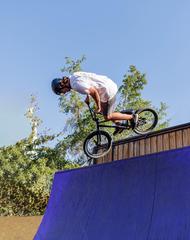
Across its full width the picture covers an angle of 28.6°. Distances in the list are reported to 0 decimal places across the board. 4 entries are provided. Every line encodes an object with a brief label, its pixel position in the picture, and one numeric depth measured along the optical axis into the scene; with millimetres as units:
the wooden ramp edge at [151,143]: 9695
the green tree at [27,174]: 18703
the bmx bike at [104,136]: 7055
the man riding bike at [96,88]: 5992
